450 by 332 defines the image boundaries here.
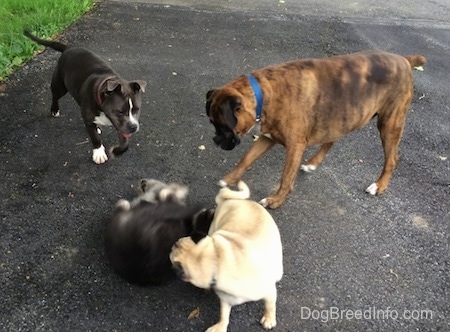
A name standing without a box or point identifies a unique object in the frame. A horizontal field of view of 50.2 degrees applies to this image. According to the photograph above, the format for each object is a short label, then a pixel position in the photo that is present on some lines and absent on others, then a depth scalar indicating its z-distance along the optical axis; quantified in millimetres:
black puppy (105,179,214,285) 3121
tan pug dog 2678
